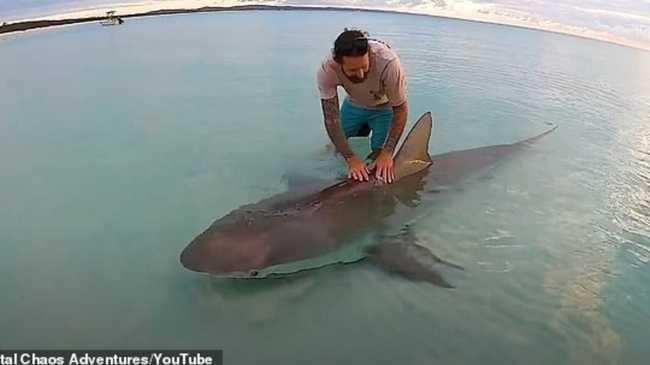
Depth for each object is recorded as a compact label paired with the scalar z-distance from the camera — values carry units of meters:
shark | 2.37
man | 2.75
